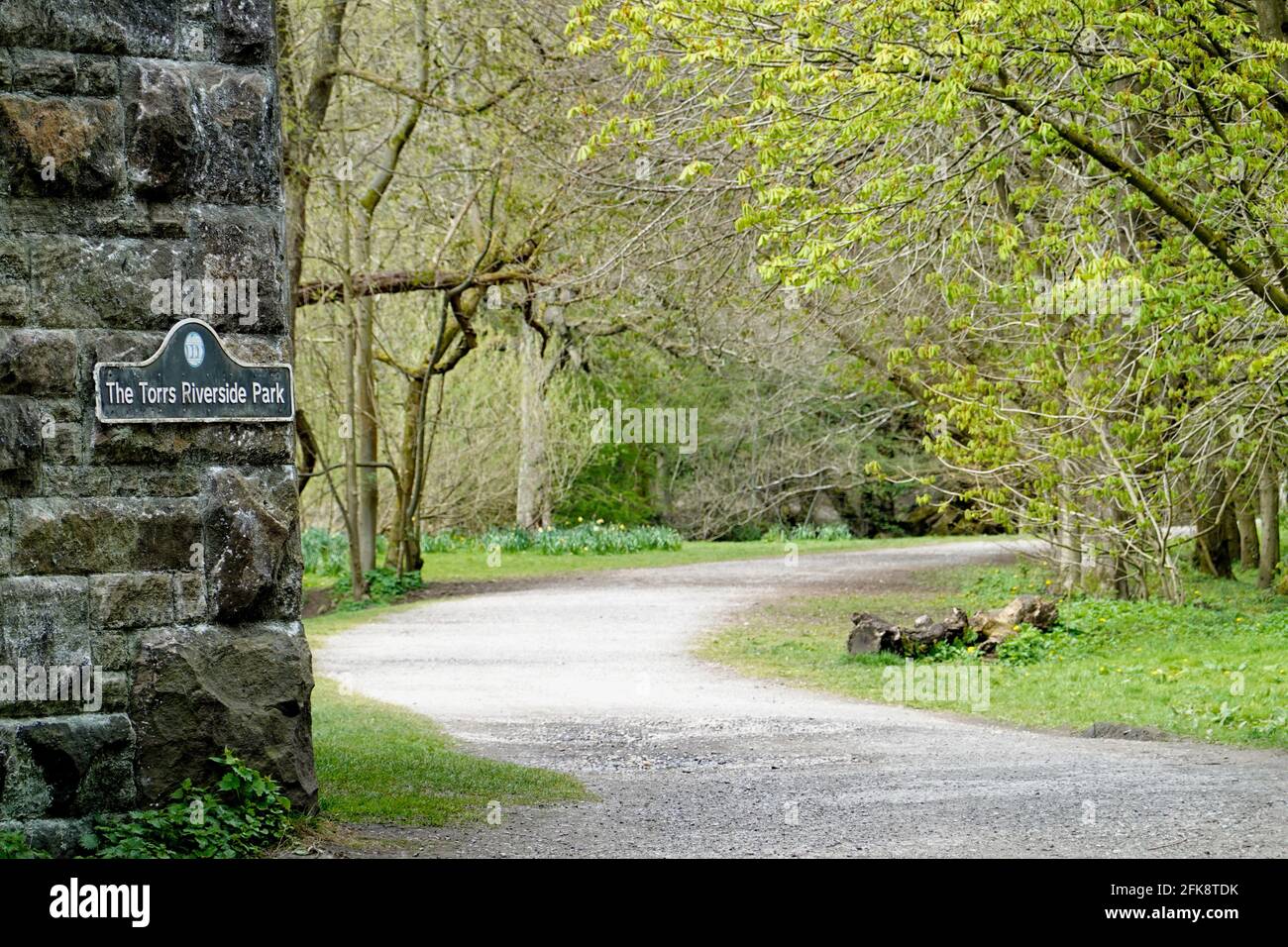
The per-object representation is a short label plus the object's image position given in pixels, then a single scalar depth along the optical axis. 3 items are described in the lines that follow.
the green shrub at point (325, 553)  24.92
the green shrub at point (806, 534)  36.72
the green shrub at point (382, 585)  22.00
